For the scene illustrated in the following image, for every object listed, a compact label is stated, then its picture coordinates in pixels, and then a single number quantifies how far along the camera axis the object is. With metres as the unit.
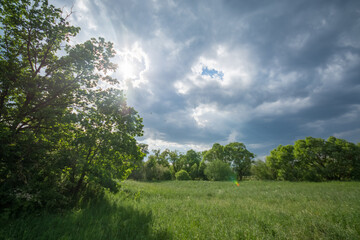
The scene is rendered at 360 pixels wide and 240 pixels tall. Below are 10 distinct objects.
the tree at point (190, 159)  69.04
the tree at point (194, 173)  61.33
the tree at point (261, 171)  48.22
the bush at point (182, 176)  51.72
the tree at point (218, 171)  48.06
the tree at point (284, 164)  39.69
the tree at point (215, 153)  62.03
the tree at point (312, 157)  36.00
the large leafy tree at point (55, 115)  5.90
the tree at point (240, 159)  55.84
